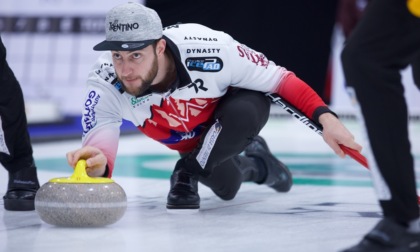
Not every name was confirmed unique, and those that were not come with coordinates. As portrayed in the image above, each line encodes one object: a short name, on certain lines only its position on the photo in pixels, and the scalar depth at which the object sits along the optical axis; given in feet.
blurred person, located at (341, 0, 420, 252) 12.14
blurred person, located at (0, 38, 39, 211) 18.83
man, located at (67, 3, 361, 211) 16.88
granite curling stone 15.33
